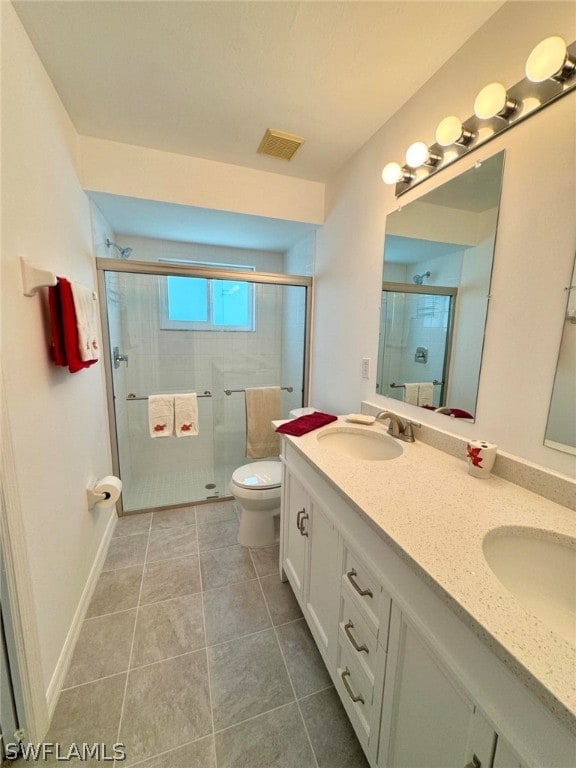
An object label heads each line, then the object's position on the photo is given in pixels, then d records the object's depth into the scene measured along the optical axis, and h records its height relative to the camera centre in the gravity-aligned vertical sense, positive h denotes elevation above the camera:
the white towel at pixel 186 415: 2.34 -0.62
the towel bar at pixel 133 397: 2.37 -0.50
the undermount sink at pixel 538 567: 0.69 -0.55
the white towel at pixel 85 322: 1.24 +0.04
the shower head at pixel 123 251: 2.43 +0.66
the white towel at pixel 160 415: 2.28 -0.61
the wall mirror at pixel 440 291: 1.10 +0.20
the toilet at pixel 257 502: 1.85 -1.02
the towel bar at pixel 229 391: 2.63 -0.49
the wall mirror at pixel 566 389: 0.85 -0.14
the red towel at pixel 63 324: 1.17 +0.03
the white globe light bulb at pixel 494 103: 0.94 +0.74
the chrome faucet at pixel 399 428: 1.35 -0.41
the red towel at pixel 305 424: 1.42 -0.43
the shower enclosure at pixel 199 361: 2.36 -0.22
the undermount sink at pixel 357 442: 1.43 -0.51
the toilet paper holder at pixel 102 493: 1.58 -0.86
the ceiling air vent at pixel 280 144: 1.63 +1.08
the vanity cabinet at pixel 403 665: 0.48 -0.70
